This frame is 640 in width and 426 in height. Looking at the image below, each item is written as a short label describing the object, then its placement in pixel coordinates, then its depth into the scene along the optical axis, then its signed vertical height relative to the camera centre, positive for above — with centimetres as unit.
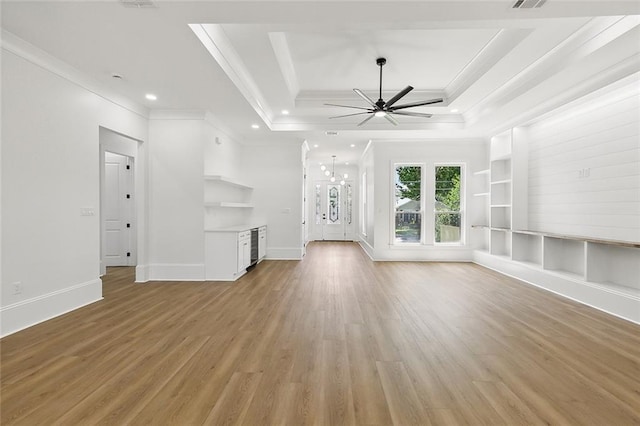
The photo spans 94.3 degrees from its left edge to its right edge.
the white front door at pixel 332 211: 1205 +5
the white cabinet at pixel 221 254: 523 -74
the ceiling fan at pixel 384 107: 419 +155
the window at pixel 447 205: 732 +18
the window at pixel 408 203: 741 +24
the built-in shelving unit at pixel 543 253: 383 -67
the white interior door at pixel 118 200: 632 +26
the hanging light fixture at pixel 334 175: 1152 +150
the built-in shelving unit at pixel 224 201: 542 +24
